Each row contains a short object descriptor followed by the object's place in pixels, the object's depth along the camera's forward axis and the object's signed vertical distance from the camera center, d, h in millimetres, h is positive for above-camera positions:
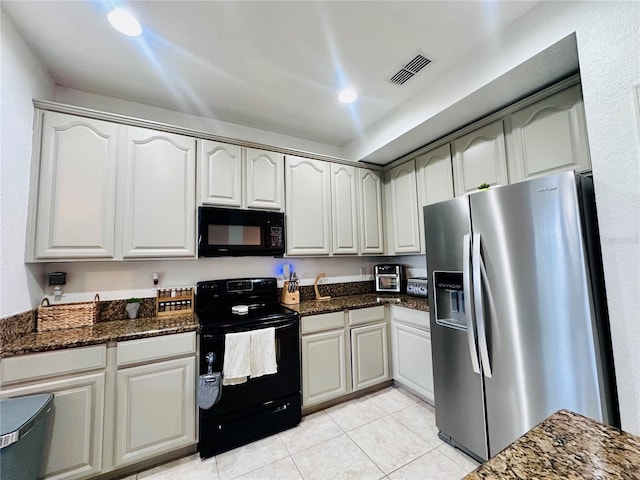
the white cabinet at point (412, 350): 2306 -869
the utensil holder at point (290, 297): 2637 -365
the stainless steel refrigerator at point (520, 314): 1277 -334
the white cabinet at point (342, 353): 2275 -864
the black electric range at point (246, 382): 1850 -885
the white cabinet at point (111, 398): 1491 -815
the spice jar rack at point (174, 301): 2160 -308
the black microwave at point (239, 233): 2201 +248
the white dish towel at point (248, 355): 1868 -674
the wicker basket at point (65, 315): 1763 -329
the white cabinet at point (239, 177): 2250 +745
